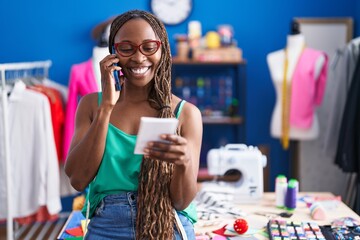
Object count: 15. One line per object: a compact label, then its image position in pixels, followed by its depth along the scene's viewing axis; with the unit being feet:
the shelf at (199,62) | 12.67
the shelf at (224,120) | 12.87
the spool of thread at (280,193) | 7.68
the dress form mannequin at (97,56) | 11.62
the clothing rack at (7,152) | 9.27
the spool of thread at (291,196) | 7.52
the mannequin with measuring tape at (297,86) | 12.12
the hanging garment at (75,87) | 11.94
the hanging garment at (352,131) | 10.88
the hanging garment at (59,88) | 12.59
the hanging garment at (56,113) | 11.67
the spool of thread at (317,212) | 7.04
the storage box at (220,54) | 12.70
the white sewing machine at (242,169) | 7.98
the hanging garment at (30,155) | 10.96
